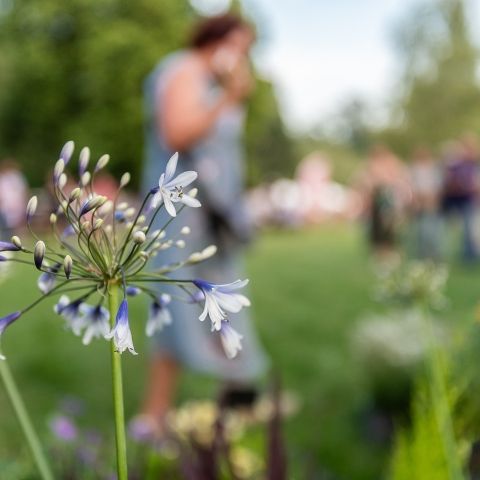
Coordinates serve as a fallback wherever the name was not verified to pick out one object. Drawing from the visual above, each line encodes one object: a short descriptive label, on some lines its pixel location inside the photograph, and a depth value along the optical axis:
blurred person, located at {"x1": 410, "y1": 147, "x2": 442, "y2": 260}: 13.95
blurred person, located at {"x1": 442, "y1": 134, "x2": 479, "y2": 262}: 14.43
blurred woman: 3.85
